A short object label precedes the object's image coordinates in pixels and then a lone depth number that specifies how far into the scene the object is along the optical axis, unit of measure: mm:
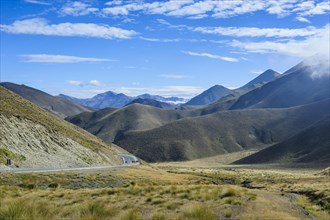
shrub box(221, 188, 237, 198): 25986
